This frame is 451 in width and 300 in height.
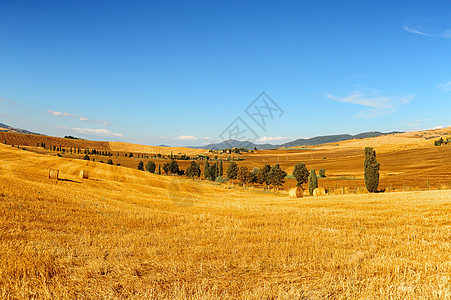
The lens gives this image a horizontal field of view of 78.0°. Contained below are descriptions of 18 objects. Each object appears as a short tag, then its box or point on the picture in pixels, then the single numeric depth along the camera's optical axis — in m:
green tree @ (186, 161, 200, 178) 107.06
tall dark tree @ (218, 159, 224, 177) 107.16
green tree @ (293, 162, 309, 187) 85.44
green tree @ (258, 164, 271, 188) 84.19
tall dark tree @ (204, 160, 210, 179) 105.27
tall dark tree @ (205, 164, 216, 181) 104.06
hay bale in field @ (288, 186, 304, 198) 41.78
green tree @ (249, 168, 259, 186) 87.20
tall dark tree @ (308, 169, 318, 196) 64.38
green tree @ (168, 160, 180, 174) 116.44
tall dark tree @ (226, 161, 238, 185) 91.94
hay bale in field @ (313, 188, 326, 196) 46.44
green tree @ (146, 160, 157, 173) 116.50
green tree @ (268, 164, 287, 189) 79.31
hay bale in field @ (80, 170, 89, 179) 38.62
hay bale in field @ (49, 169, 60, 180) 30.64
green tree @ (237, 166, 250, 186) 87.00
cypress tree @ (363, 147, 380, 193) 51.81
